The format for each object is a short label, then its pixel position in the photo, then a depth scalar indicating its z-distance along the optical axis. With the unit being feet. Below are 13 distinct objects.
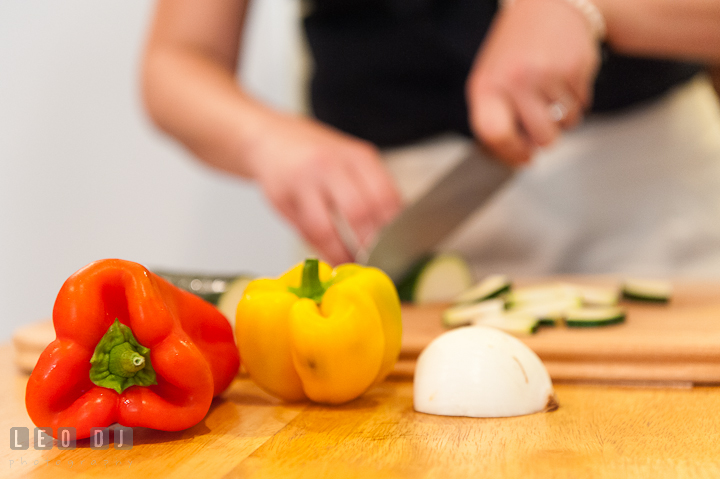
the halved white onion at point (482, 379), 2.48
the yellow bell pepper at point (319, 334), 2.52
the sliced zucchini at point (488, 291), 4.32
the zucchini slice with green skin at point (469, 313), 3.78
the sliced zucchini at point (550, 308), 3.74
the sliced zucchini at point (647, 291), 4.20
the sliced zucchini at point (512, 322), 3.43
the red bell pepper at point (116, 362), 2.22
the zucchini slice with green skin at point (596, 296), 4.14
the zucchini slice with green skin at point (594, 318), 3.58
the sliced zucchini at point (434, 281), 4.79
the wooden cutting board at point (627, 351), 2.92
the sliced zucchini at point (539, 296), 4.16
